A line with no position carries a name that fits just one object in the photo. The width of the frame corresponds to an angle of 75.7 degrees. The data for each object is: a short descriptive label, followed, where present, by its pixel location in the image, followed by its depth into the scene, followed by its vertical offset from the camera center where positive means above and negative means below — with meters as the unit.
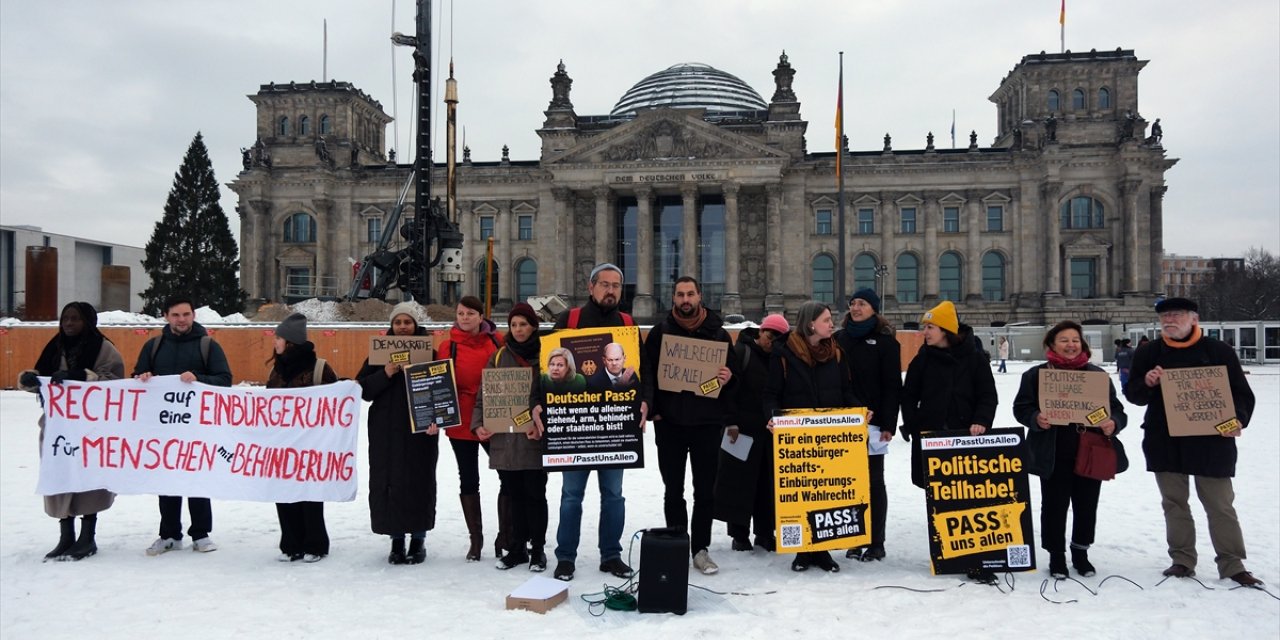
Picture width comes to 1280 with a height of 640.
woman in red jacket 7.64 -0.54
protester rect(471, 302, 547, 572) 7.23 -1.25
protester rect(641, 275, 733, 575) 7.08 -0.79
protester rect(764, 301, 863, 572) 7.36 -0.44
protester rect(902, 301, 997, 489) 7.32 -0.51
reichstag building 57.47 +8.46
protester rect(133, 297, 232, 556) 8.05 -0.42
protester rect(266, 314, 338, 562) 7.77 -0.60
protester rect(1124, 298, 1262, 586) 6.97 -1.08
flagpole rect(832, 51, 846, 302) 39.12 +9.24
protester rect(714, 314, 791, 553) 7.41 -1.27
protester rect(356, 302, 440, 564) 7.49 -1.29
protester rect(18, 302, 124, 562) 7.88 -0.49
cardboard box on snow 6.16 -2.06
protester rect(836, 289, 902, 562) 7.67 -0.53
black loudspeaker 6.20 -1.92
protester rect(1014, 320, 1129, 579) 7.12 -1.30
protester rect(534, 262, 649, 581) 7.02 -1.41
